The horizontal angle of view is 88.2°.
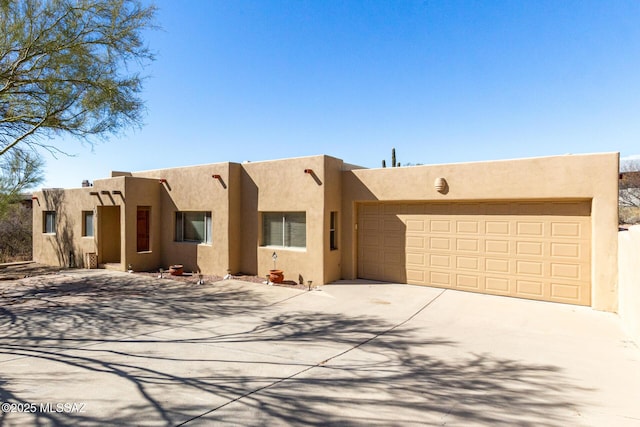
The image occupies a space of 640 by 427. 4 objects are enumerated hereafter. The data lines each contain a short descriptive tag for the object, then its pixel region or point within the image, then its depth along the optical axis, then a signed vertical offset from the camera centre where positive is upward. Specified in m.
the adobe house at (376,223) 8.74 -0.25
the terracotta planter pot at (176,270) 13.73 -2.32
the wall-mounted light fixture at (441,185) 10.36 +0.99
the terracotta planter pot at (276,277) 11.97 -2.24
